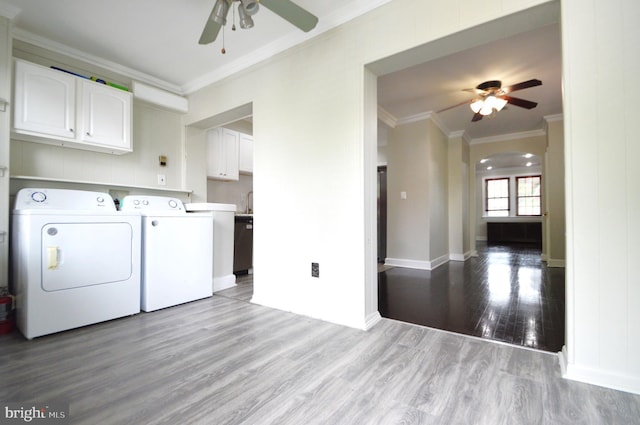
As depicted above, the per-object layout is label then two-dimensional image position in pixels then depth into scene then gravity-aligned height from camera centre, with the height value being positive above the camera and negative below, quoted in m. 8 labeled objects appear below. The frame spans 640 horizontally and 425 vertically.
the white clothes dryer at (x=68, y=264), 1.97 -0.36
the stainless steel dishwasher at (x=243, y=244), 4.02 -0.42
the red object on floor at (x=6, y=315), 2.05 -0.73
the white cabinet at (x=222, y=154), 4.02 +0.92
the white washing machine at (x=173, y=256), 2.54 -0.38
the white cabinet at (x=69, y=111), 2.36 +0.97
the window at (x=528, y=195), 9.55 +0.70
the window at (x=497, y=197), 10.14 +0.67
